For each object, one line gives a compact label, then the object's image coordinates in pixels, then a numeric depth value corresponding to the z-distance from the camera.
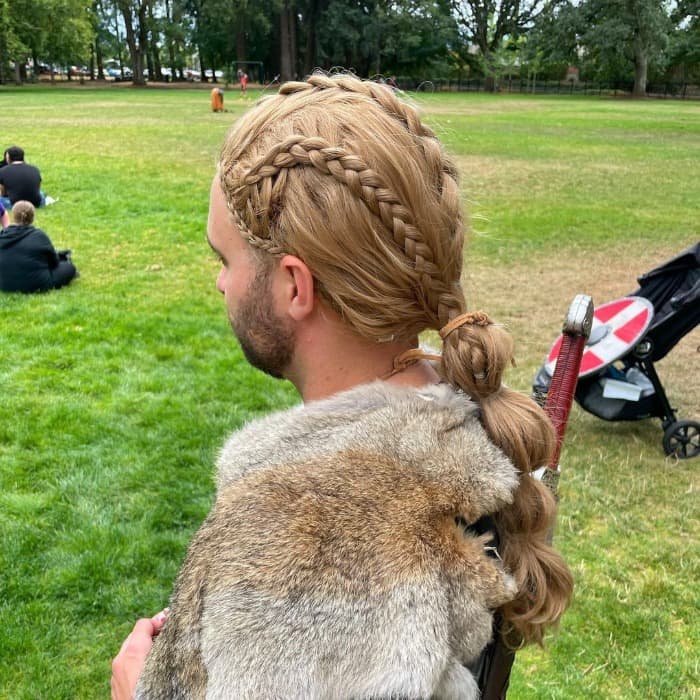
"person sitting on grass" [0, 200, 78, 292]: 8.05
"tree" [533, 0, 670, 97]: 55.44
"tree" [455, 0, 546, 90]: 68.12
